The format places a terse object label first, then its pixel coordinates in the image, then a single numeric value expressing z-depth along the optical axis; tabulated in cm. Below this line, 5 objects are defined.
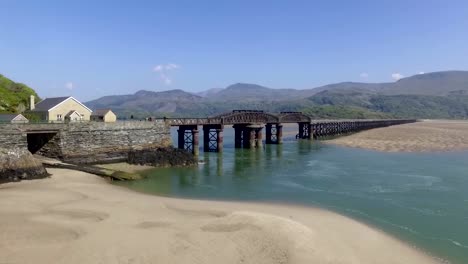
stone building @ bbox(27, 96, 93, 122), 4654
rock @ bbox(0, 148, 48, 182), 3102
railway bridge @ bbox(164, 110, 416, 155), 5544
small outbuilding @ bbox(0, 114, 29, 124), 4119
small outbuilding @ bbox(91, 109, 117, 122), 5148
